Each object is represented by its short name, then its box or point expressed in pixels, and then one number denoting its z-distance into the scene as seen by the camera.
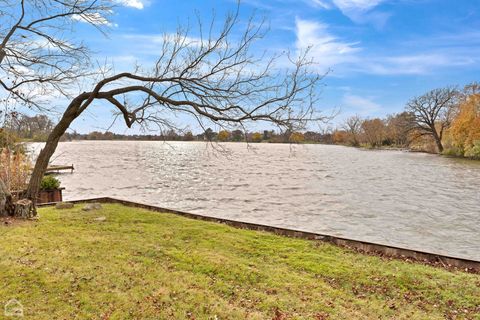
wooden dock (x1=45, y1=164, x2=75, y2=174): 27.42
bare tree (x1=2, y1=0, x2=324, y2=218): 6.63
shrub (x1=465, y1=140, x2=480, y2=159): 35.72
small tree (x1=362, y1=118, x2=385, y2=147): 77.12
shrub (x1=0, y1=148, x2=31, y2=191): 9.39
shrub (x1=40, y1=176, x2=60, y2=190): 10.91
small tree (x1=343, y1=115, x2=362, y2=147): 79.75
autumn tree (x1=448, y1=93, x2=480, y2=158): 35.97
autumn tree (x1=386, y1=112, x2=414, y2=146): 52.72
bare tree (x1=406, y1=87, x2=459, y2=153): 48.16
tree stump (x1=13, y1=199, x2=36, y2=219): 7.44
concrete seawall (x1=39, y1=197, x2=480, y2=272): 5.83
